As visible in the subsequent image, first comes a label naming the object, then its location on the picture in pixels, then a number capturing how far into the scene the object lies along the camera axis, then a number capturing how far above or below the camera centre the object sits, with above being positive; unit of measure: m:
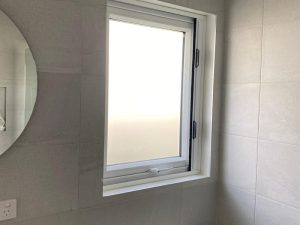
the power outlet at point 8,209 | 1.29 -0.45
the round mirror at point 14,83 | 1.25 +0.05
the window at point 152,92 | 1.74 +0.04
